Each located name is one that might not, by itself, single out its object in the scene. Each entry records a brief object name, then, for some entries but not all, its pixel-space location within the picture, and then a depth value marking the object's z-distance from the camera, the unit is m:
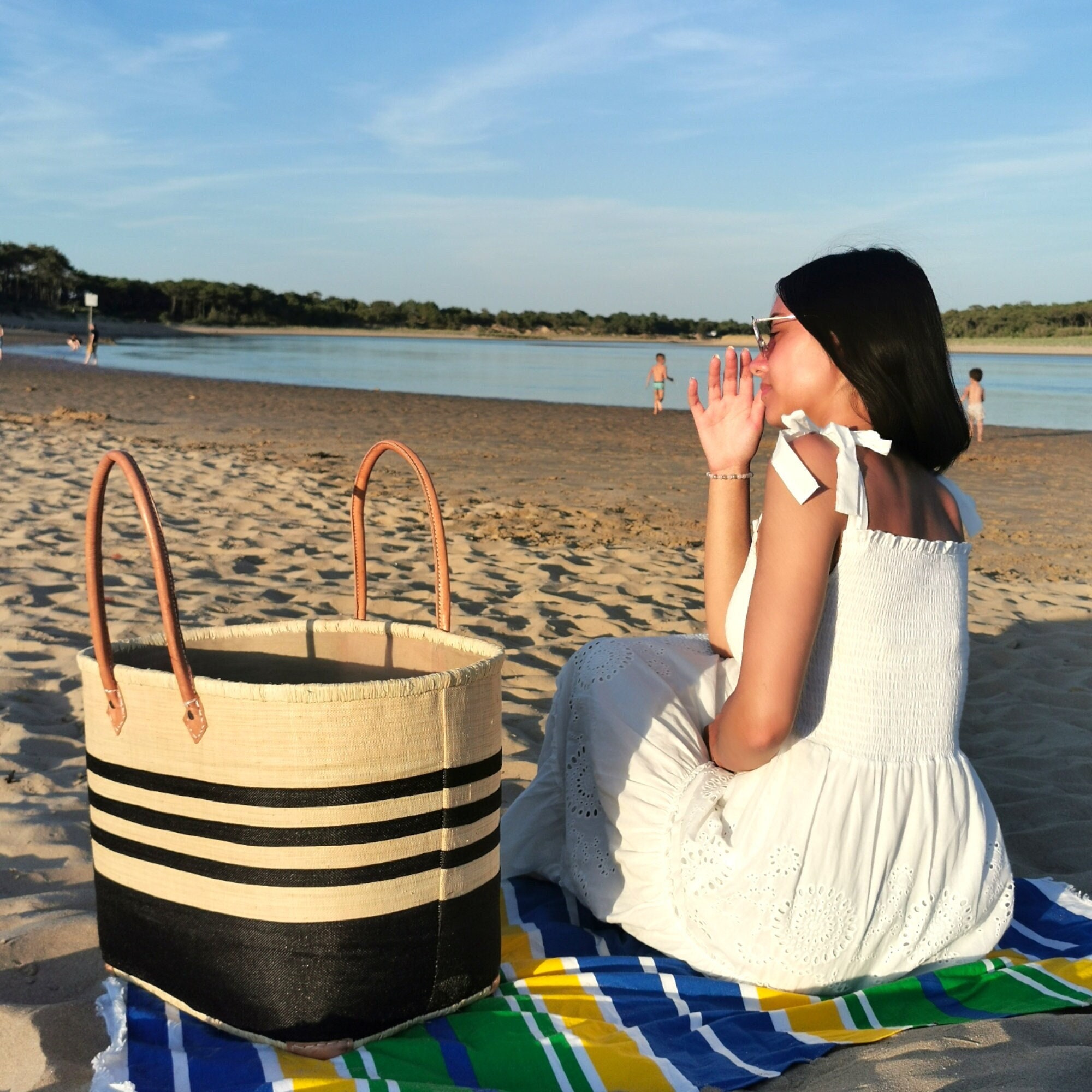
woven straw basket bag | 1.63
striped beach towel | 1.65
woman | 1.74
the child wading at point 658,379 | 19.50
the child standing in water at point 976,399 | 13.92
